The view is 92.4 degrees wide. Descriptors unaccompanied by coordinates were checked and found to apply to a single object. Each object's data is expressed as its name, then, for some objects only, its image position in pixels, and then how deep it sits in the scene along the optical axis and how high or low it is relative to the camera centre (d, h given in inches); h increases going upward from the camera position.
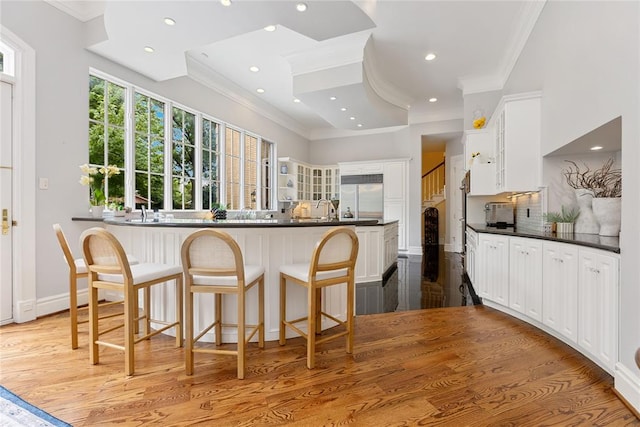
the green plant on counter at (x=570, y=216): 113.7 -1.6
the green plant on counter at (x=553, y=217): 116.5 -2.1
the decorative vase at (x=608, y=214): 95.1 -0.8
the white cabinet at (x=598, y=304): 75.6 -24.2
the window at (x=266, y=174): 284.4 +36.6
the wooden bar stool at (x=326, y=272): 83.7 -17.6
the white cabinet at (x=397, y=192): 299.9 +19.5
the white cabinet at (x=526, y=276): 107.0 -23.8
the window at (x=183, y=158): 193.2 +35.0
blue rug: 61.9 -42.6
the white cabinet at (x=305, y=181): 306.8 +33.7
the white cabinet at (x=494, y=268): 125.0 -24.3
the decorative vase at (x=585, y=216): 109.0 -1.6
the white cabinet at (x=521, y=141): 137.0 +32.0
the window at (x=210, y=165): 215.3 +34.3
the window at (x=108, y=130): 149.8 +41.8
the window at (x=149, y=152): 170.2 +34.7
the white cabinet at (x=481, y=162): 176.9 +29.8
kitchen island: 99.1 -13.0
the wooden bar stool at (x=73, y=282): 91.0 -21.3
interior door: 114.3 +3.9
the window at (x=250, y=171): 262.4 +35.9
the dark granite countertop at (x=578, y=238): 79.0 -8.3
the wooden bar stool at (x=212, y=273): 78.4 -15.7
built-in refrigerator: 307.3 +16.5
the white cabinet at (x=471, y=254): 153.9 -23.3
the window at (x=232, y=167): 238.7 +36.3
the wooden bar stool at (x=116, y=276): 79.9 -18.0
